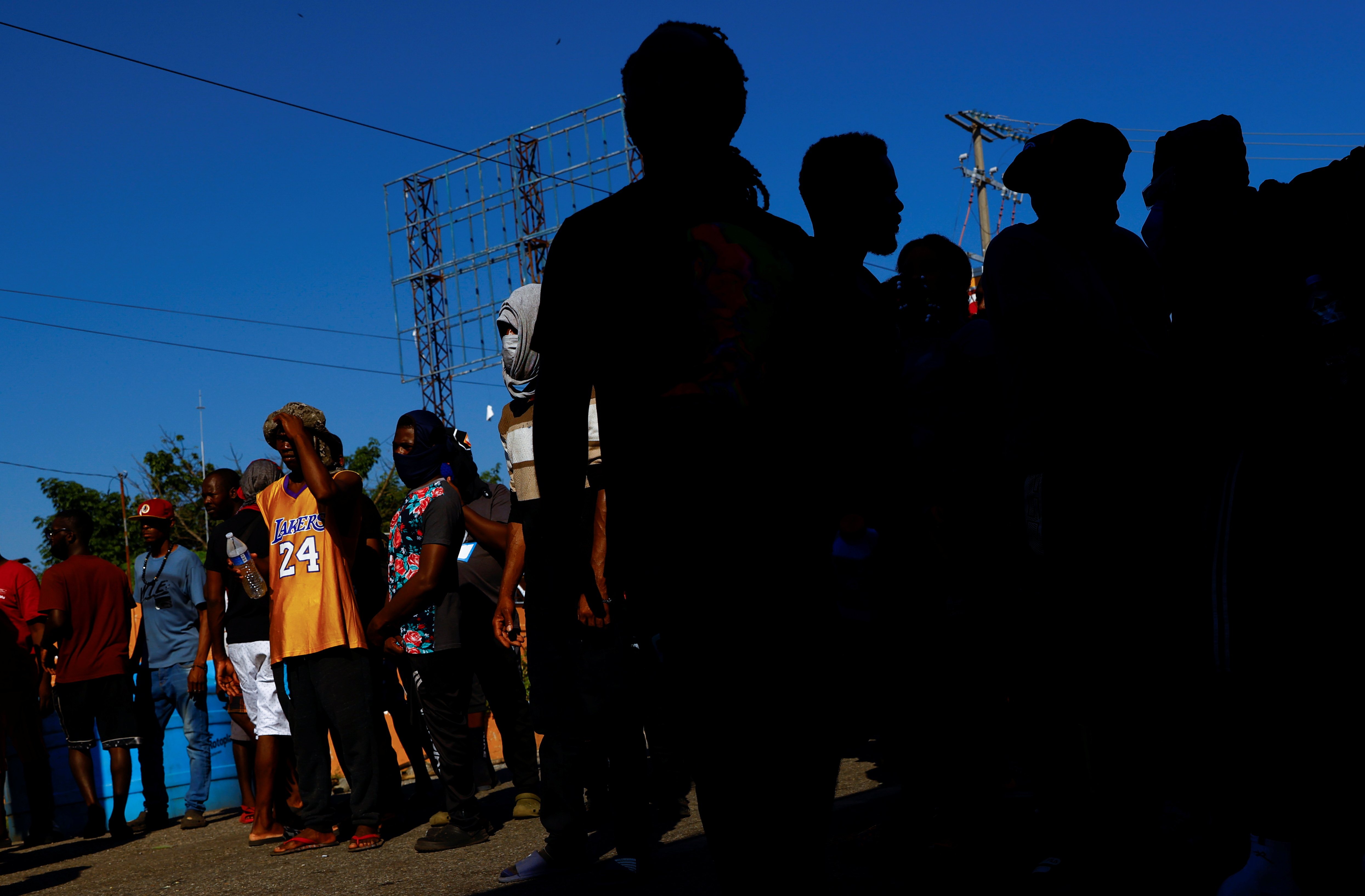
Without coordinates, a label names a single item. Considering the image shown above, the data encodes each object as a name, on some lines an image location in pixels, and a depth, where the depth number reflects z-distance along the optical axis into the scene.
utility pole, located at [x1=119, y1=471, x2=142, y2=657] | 8.43
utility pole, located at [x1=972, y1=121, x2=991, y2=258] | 30.72
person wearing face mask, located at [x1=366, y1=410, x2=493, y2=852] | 5.12
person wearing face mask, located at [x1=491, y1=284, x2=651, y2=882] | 4.06
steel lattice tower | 37.00
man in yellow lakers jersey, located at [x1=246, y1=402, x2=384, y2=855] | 5.23
